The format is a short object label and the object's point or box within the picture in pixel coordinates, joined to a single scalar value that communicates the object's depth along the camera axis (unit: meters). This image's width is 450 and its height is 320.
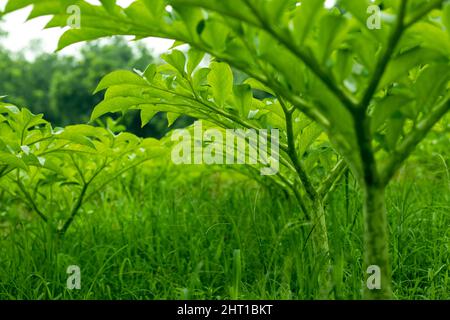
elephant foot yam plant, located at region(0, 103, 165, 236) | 2.02
